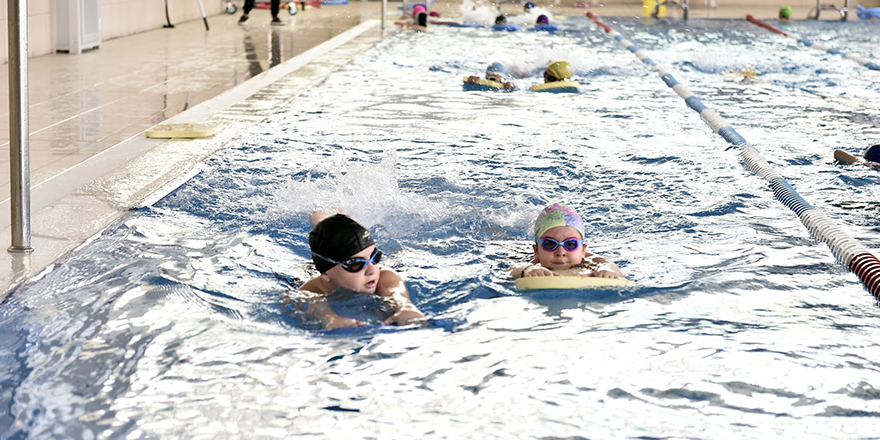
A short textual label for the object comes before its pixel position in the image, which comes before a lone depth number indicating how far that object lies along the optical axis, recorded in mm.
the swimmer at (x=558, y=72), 8492
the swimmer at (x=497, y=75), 8617
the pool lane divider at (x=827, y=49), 10688
